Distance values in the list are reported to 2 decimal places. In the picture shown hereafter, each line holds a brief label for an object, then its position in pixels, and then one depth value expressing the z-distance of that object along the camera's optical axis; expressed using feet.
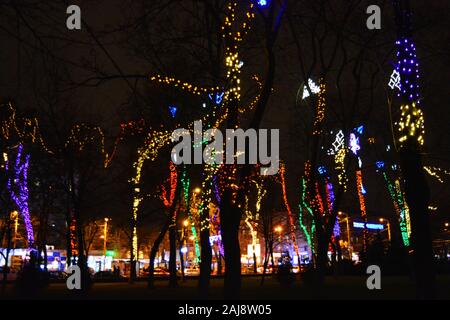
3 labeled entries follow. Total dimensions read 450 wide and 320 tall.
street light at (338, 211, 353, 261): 219.00
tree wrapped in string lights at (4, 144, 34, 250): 88.78
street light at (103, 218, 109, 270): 208.08
